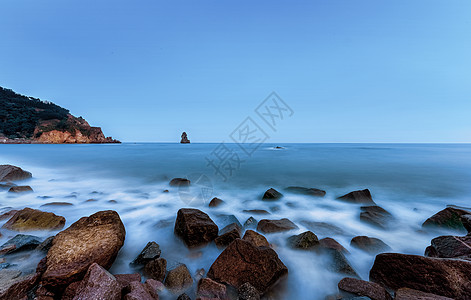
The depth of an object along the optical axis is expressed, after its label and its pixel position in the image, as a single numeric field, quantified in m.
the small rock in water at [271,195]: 6.37
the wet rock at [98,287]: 1.80
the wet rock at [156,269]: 2.48
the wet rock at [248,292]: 2.15
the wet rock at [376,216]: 4.53
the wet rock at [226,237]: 3.30
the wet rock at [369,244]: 3.39
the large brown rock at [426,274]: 2.05
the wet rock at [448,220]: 4.07
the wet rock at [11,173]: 7.53
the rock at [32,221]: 3.55
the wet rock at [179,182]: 7.95
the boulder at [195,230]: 3.33
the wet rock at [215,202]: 5.63
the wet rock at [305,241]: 3.32
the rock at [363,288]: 2.08
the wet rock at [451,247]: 2.52
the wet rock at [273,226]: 3.93
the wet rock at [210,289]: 2.24
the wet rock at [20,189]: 5.98
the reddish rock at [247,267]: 2.40
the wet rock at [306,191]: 6.80
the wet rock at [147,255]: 2.79
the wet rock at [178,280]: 2.37
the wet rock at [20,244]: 2.75
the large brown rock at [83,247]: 2.11
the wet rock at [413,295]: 1.84
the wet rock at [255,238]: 3.20
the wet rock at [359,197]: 5.95
